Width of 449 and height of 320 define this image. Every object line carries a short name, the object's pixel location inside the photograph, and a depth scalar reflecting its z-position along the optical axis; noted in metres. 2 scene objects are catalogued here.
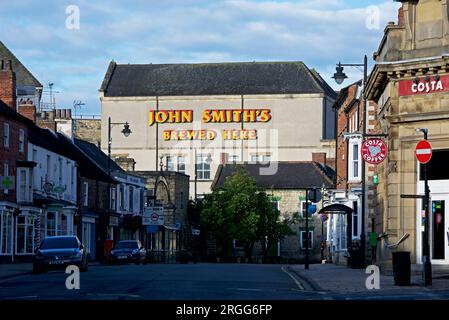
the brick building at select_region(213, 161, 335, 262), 103.50
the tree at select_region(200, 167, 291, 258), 95.75
